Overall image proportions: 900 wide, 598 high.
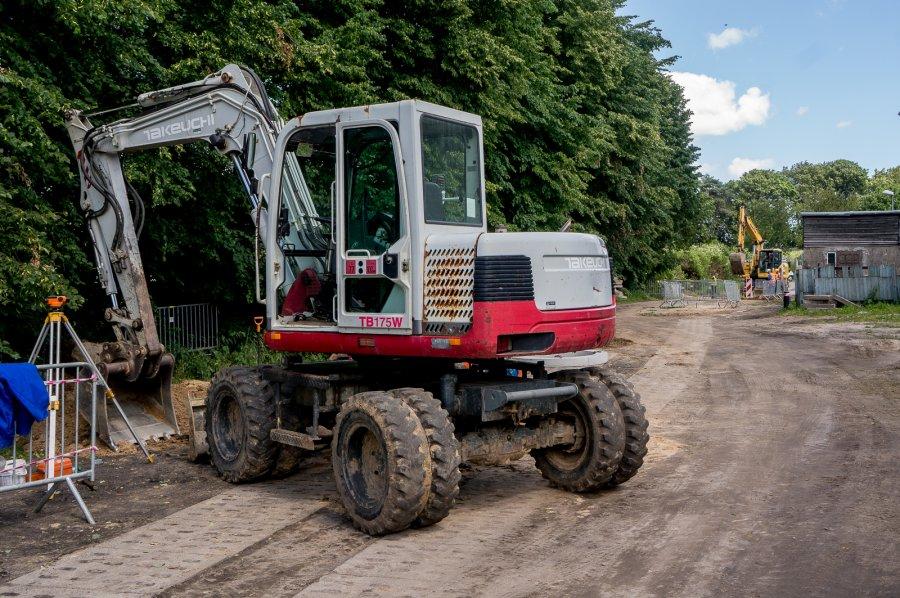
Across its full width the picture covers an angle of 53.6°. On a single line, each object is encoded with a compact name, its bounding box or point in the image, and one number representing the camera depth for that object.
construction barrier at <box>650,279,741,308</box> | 39.50
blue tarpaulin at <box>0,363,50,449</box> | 7.35
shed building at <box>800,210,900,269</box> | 38.75
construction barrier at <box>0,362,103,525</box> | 7.50
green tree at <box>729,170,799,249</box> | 86.94
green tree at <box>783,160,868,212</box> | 125.62
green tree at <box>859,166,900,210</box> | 89.23
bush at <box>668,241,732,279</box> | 62.72
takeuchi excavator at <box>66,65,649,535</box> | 7.28
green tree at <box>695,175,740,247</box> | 88.12
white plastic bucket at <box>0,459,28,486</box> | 7.46
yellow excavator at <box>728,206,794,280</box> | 49.38
